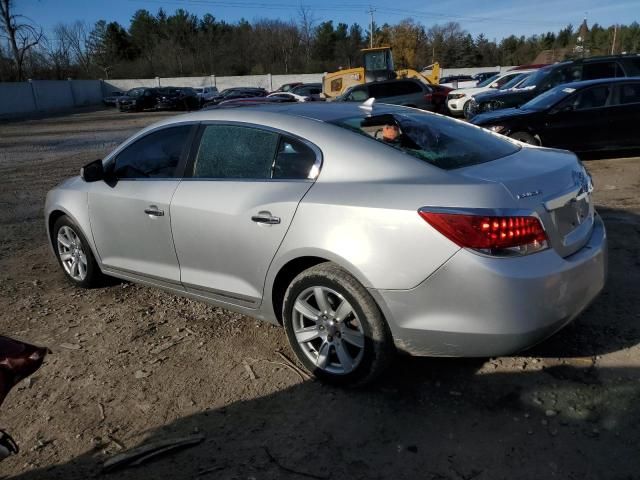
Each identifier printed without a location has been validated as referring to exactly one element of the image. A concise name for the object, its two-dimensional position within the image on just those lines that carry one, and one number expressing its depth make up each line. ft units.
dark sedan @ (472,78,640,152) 31.04
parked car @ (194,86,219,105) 133.80
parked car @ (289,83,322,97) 99.33
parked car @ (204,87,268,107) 118.01
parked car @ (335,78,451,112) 59.00
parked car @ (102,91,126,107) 156.04
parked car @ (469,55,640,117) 43.88
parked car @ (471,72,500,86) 115.30
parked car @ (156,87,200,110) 127.44
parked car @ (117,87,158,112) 129.80
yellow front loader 78.28
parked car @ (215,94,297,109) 83.26
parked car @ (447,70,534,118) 66.48
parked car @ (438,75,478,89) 106.56
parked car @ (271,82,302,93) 119.32
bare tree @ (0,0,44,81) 189.47
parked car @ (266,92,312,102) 85.63
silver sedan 8.47
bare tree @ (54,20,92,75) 254.47
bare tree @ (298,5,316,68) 287.63
